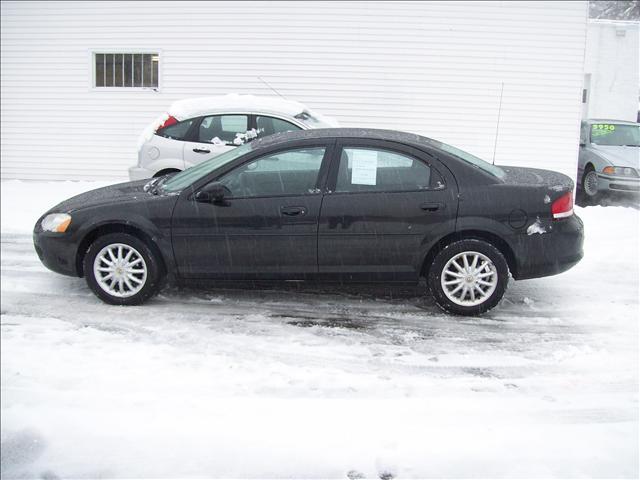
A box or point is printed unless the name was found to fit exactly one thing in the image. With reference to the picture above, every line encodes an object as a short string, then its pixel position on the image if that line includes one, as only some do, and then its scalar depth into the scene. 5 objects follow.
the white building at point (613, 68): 9.85
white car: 9.14
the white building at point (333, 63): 12.96
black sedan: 5.82
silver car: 8.74
